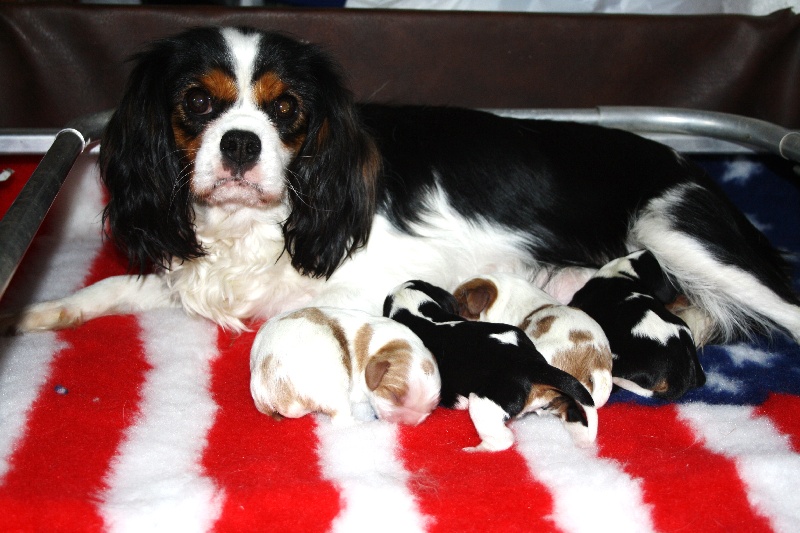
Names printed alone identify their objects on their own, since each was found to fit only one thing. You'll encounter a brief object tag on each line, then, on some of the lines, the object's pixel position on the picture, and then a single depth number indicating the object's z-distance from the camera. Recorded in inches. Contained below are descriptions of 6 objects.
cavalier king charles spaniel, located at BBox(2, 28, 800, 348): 36.7
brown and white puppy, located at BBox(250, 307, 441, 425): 33.7
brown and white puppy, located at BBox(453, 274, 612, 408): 34.9
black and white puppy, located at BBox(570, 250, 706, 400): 35.4
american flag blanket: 31.1
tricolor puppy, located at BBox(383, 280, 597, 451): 33.2
